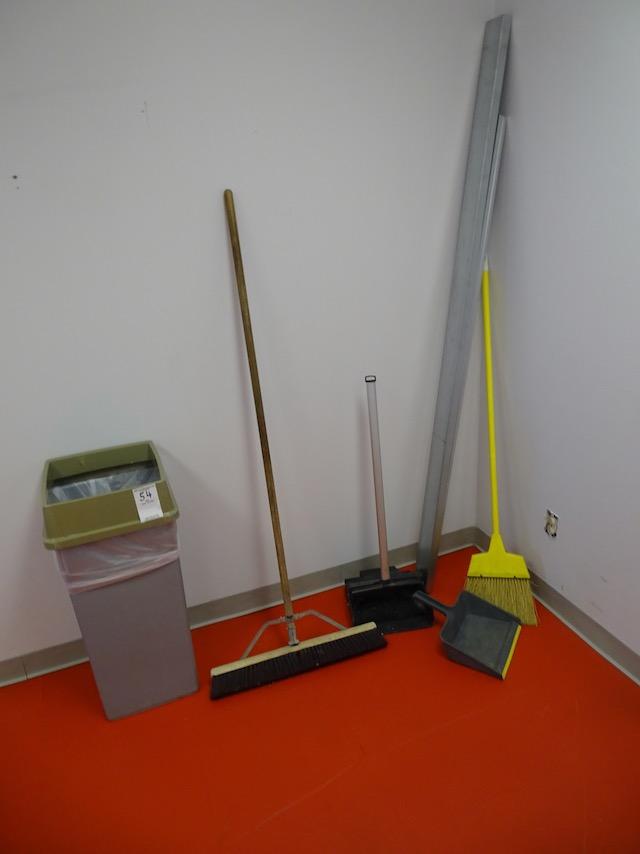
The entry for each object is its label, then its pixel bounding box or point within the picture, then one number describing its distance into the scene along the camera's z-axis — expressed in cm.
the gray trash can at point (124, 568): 139
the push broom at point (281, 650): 169
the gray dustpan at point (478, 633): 174
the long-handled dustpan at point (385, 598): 194
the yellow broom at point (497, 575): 192
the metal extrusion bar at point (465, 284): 164
